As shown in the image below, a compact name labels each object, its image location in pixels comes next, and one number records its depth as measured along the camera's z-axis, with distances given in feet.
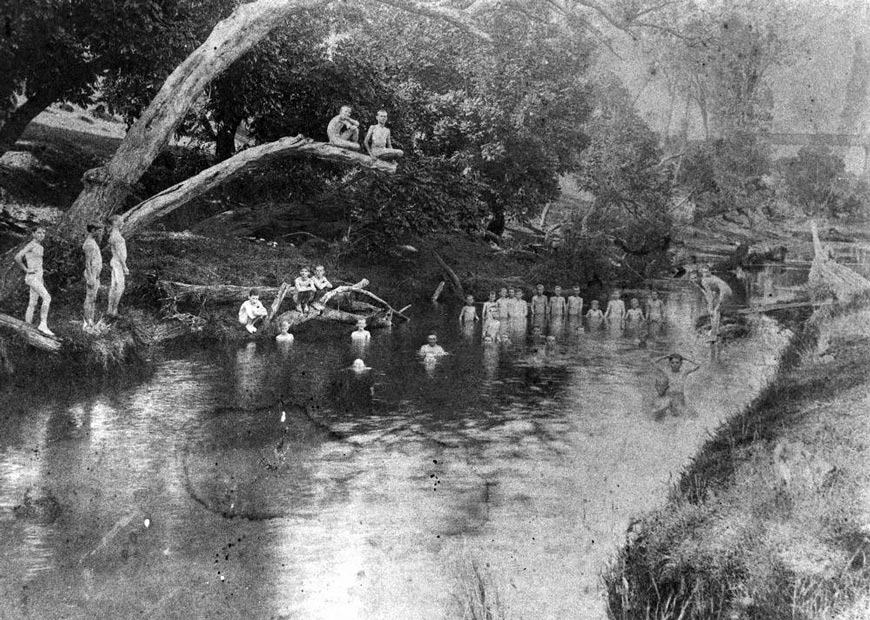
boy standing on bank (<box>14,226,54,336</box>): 47.88
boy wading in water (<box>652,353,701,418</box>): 41.75
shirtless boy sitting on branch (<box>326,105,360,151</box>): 63.31
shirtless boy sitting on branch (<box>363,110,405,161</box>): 63.21
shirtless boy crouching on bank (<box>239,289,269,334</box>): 61.16
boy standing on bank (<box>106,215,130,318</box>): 52.70
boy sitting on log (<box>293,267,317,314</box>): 63.98
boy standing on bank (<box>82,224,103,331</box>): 50.43
